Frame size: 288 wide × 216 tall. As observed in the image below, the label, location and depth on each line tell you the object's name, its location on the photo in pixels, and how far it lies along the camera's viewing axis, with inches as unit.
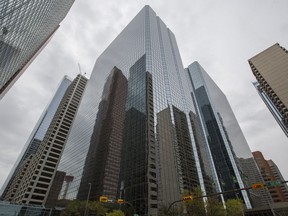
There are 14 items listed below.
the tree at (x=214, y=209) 1184.2
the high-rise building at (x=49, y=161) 3272.6
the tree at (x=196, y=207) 1206.7
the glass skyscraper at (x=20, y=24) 1109.2
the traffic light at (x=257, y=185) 589.7
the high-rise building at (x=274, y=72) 3348.9
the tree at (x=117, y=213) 1582.7
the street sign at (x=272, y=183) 550.4
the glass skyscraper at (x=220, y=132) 4456.2
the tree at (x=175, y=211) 1298.0
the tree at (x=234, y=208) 1447.7
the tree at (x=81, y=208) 1927.0
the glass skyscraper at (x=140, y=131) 2084.3
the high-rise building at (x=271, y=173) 5280.5
